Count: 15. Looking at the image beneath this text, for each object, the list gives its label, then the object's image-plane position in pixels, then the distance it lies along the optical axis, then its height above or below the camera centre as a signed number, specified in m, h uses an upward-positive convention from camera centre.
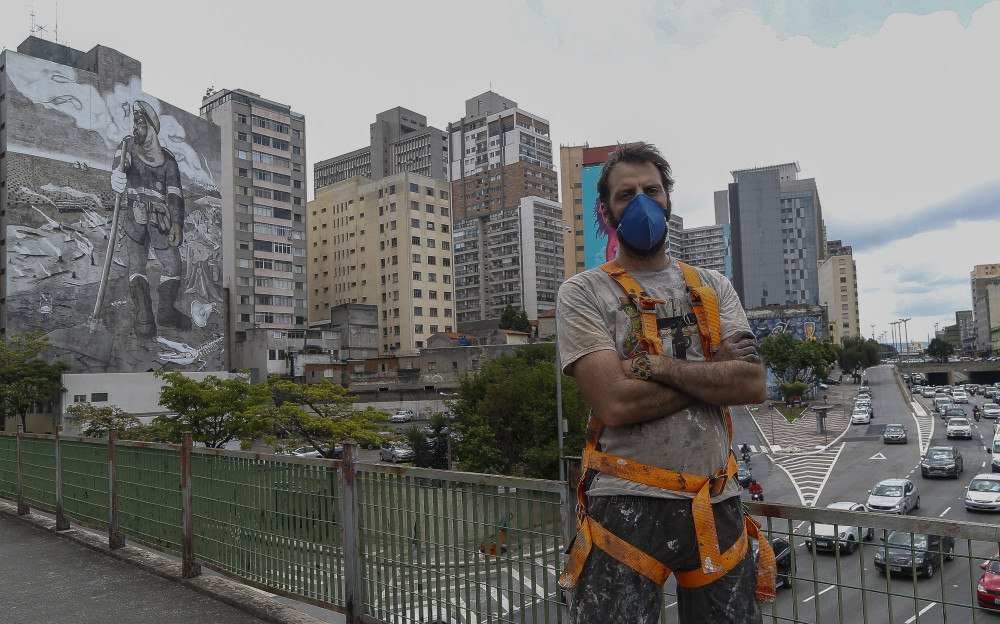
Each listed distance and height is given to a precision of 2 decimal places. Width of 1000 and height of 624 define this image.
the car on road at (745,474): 30.96 -5.61
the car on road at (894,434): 43.44 -5.32
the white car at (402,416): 51.41 -4.08
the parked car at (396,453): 42.45 -5.66
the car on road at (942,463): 31.36 -5.15
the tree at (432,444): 37.69 -4.47
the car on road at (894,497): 22.64 -4.82
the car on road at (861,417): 53.54 -5.19
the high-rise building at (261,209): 74.12 +16.13
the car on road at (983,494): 22.90 -4.77
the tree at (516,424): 30.88 -2.98
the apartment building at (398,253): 84.31 +12.60
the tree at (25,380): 39.50 -0.58
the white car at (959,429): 42.78 -5.01
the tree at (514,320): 82.88 +4.09
